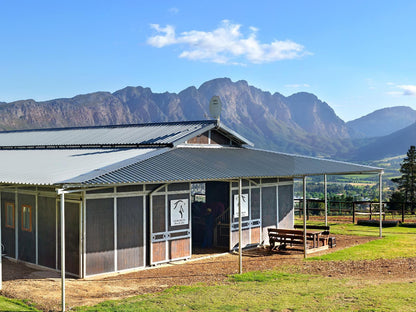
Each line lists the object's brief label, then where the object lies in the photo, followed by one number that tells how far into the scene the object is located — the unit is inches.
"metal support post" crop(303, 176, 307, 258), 645.9
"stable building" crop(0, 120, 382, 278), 529.7
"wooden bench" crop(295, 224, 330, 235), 762.5
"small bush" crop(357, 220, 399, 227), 1012.5
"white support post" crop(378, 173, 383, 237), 829.7
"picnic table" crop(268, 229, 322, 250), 691.4
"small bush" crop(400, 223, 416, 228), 1011.3
